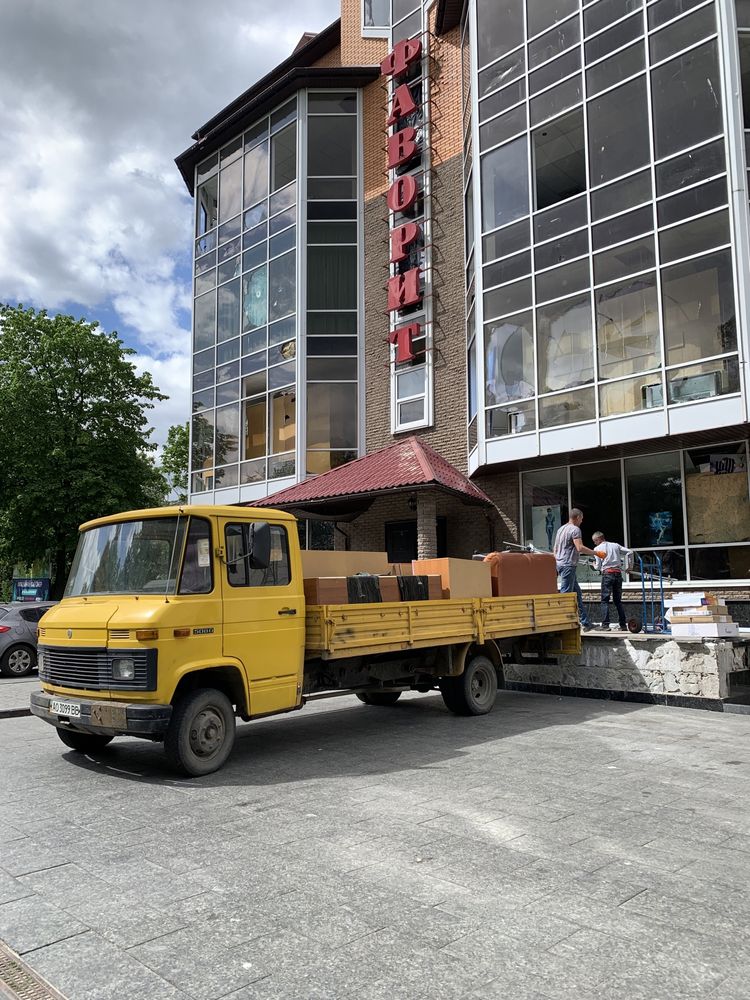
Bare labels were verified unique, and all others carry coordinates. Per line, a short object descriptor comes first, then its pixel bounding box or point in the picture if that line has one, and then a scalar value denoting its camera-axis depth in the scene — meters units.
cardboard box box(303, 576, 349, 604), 7.68
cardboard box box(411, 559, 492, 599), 9.17
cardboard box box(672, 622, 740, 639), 10.39
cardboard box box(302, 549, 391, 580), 8.05
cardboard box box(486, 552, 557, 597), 10.23
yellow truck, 6.32
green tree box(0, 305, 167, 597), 23.48
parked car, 15.80
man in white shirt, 12.20
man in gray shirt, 12.30
